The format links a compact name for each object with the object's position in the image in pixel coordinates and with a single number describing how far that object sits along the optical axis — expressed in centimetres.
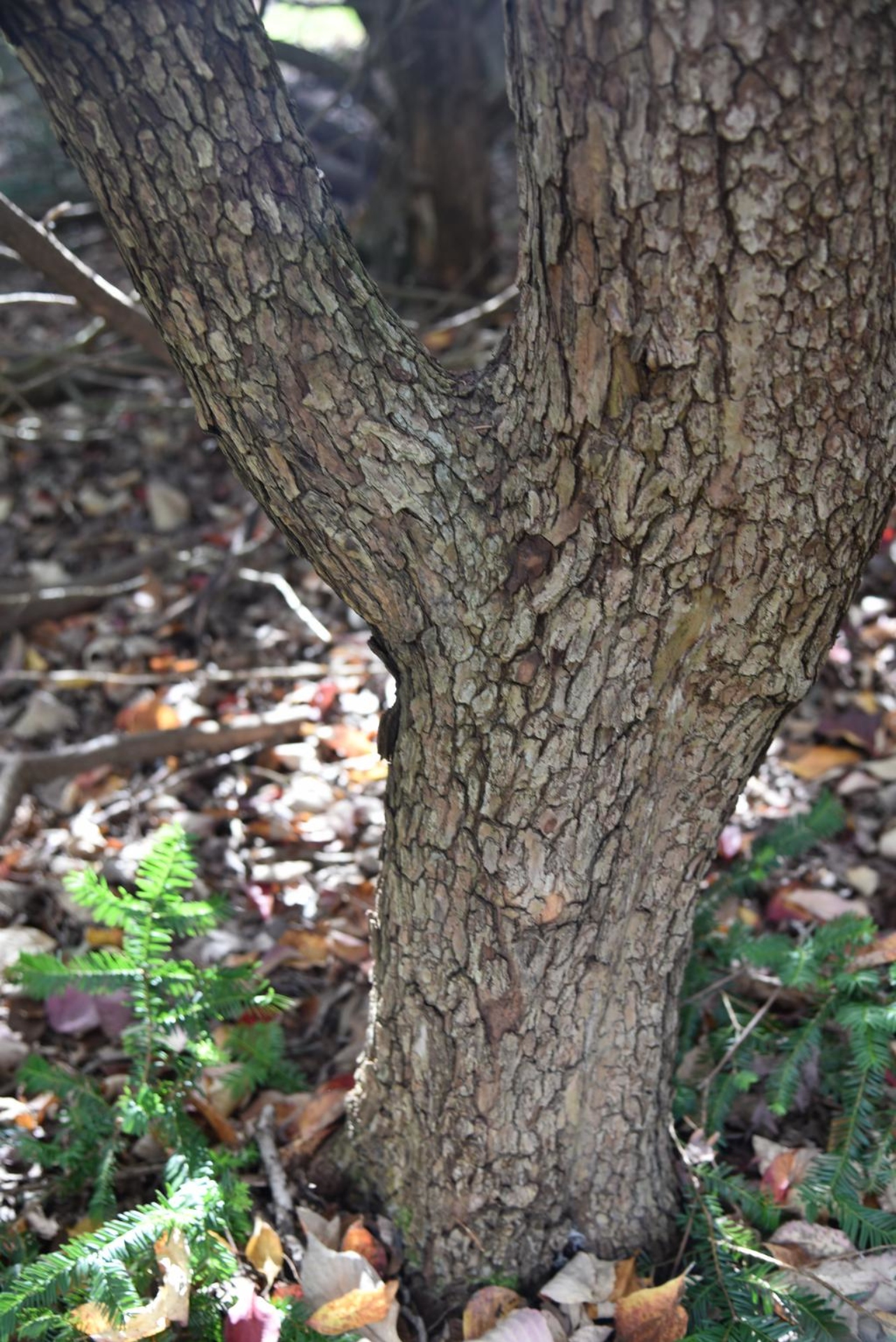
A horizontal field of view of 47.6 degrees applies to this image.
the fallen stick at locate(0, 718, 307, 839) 318
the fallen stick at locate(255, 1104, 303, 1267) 189
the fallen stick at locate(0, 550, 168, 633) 377
